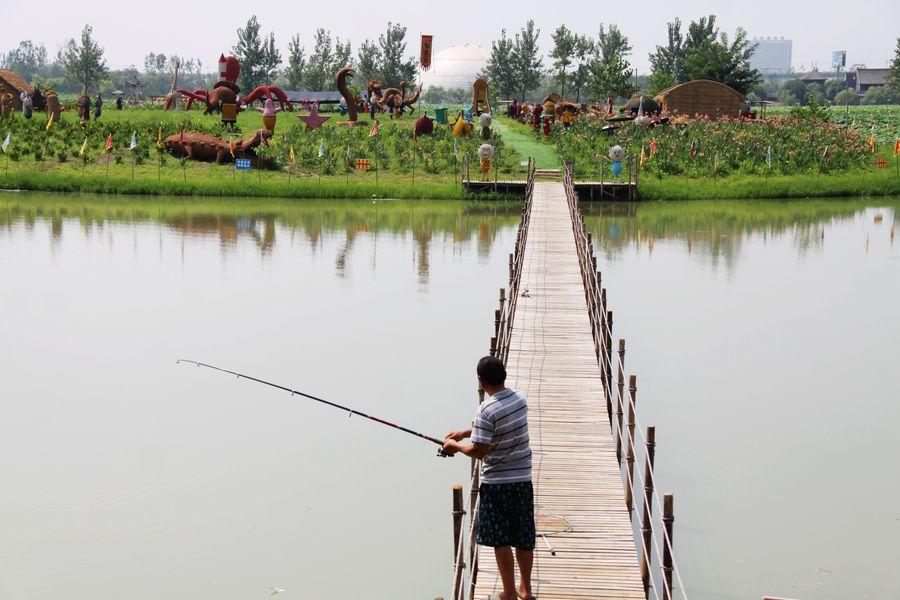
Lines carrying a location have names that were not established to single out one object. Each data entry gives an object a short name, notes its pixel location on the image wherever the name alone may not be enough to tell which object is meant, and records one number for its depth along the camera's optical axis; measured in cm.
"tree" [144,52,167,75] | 19500
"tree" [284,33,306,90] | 8831
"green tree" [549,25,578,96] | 8191
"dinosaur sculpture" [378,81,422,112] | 5559
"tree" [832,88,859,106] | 12150
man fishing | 685
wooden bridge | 793
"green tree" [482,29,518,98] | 8406
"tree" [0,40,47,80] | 18575
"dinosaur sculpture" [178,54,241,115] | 5291
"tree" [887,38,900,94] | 8762
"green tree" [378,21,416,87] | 8375
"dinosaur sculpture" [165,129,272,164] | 4091
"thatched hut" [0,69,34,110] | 6034
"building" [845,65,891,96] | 13435
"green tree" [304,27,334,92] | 8688
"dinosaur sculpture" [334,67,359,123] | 5034
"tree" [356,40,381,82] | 8700
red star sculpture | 4544
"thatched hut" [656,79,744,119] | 5669
